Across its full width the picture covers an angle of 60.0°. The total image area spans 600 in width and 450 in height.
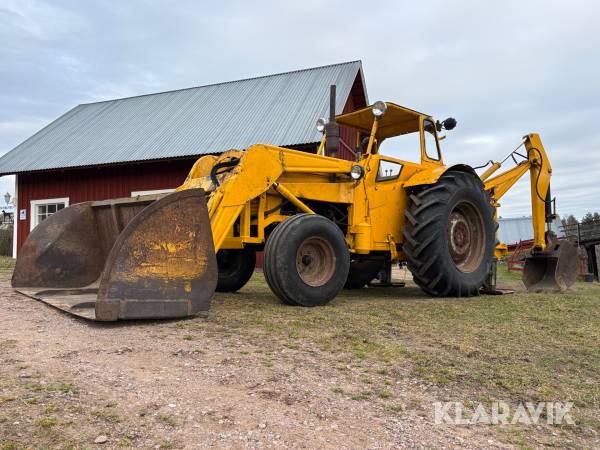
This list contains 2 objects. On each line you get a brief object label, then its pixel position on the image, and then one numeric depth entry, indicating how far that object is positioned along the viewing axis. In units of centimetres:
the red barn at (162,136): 1493
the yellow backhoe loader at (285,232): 433
